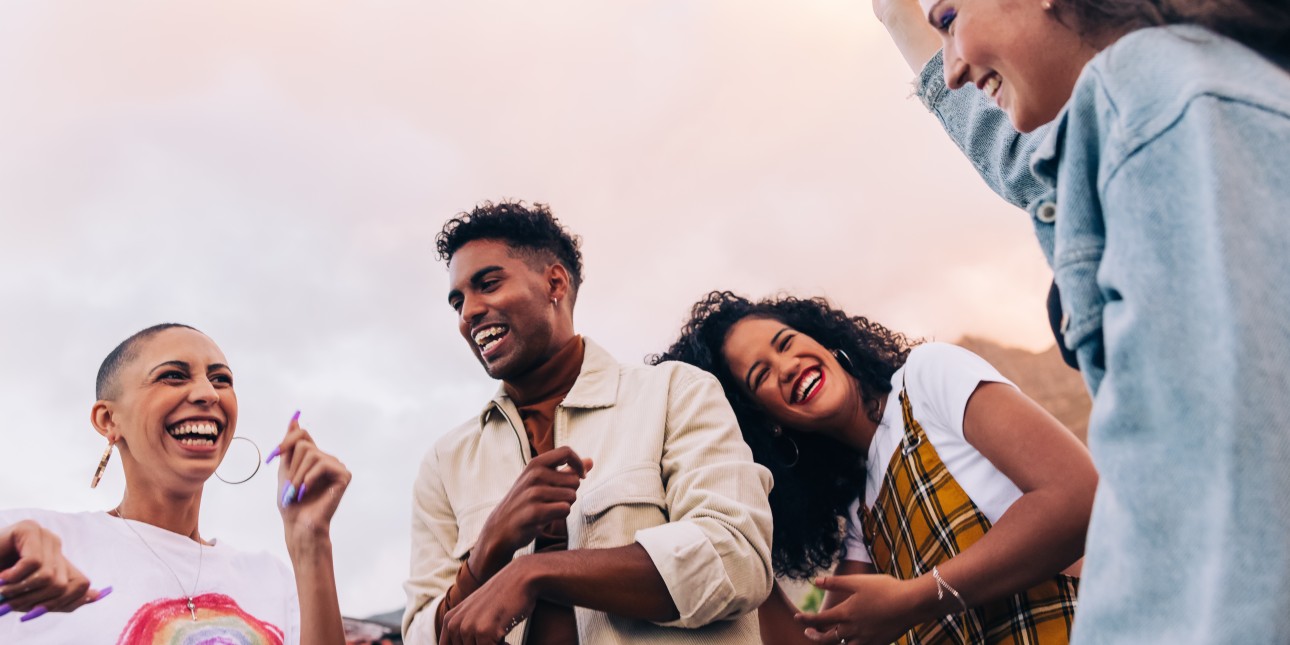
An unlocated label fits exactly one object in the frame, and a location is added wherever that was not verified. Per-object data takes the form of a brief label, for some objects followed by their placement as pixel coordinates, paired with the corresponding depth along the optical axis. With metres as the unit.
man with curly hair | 2.54
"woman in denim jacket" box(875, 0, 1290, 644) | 0.99
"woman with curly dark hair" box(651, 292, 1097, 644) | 2.46
